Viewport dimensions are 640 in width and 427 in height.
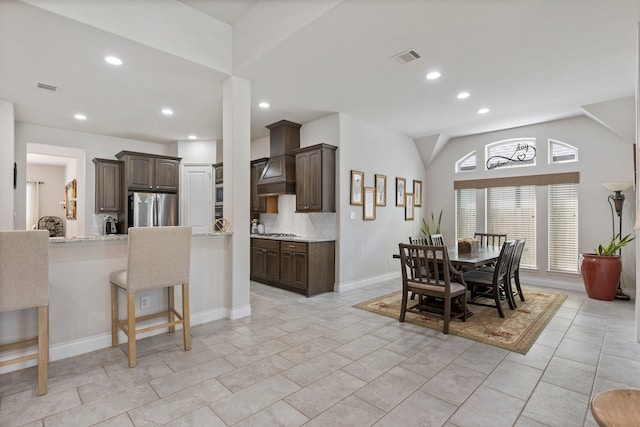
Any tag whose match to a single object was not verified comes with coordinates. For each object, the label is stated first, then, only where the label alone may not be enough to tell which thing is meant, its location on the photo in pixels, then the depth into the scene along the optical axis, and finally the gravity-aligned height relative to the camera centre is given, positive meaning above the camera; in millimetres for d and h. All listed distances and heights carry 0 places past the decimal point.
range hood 5574 +977
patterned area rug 3094 -1261
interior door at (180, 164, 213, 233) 7117 +404
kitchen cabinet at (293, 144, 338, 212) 5027 +584
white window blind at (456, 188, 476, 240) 6582 +24
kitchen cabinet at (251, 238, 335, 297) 4781 -849
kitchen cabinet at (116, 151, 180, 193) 6289 +903
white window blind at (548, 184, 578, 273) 5383 -266
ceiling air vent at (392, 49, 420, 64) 3209 +1673
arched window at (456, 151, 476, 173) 6586 +1084
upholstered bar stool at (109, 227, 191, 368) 2553 -492
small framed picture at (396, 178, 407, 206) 6363 +492
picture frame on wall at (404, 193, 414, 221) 6616 +136
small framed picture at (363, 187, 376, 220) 5566 +192
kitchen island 2541 -784
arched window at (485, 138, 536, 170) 5844 +1175
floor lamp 4582 +186
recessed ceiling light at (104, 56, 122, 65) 3275 +1669
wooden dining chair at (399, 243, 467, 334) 3260 -778
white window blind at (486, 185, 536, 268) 5832 -20
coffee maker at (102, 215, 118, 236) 6398 -236
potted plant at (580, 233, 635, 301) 4508 -857
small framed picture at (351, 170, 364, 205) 5332 +480
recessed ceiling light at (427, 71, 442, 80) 3687 +1674
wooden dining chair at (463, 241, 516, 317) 3707 -826
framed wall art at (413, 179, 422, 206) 6870 +469
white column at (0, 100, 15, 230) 4504 +708
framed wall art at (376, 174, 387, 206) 5871 +454
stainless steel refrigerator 6258 +113
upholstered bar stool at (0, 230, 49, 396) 2082 -433
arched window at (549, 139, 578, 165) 5406 +1074
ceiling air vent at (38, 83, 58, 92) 4021 +1691
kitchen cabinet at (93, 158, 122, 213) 6254 +599
